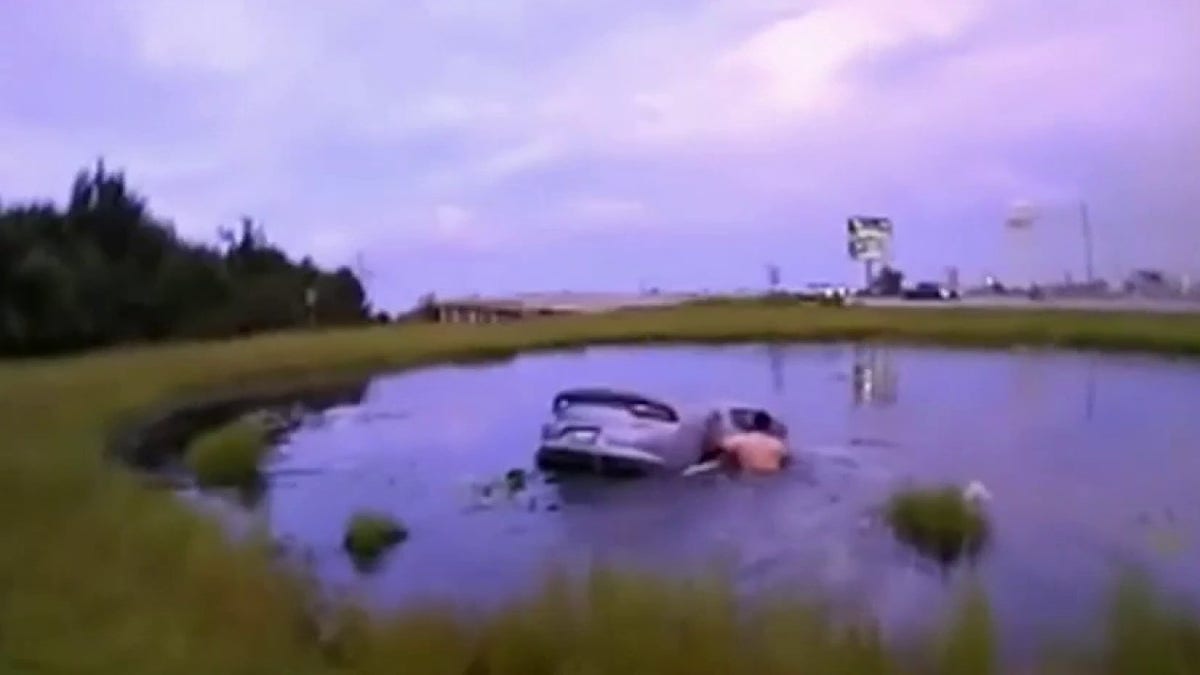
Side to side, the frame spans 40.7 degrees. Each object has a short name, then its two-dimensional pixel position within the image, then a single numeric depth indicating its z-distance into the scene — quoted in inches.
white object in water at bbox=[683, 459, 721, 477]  576.4
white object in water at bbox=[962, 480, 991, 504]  460.1
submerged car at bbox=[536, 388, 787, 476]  568.4
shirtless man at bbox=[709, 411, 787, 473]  593.6
